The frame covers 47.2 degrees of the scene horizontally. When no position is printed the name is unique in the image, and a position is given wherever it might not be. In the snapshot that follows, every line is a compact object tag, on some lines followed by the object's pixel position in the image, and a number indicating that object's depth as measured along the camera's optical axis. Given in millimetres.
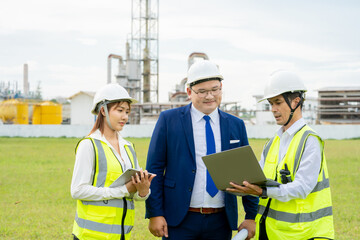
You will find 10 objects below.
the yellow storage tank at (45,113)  41594
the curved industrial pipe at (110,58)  43906
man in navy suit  3559
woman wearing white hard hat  3324
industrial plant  40375
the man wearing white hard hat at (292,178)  3039
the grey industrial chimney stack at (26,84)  65312
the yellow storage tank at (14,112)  39812
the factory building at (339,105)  49531
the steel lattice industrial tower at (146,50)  43156
